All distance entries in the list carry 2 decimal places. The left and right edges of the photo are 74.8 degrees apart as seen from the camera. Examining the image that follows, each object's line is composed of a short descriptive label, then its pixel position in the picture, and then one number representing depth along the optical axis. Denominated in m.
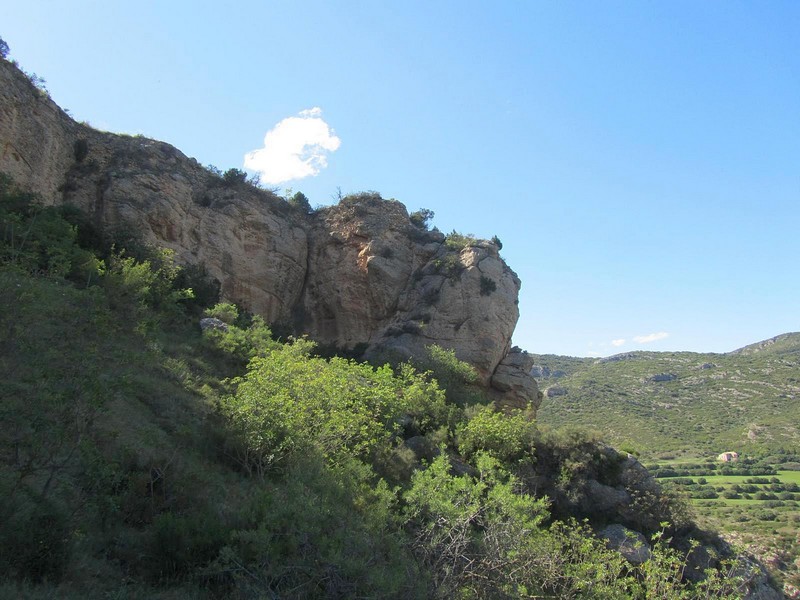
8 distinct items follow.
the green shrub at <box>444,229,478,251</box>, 26.73
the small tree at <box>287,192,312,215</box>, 29.02
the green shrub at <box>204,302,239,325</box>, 18.77
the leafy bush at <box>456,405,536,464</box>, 13.34
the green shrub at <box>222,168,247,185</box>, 26.84
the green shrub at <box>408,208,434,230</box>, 29.27
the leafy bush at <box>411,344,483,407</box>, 19.00
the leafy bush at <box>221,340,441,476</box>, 8.67
